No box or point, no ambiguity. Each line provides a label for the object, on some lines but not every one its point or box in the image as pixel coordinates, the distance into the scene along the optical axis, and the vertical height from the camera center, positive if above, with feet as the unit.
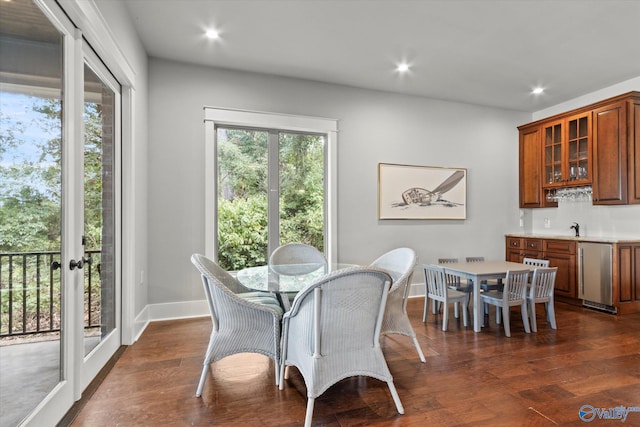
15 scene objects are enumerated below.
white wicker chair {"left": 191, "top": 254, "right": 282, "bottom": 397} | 7.20 -2.37
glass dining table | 7.73 -1.60
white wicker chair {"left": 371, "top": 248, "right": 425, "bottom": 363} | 8.15 -2.06
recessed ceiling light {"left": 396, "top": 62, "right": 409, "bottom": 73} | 13.25 +5.61
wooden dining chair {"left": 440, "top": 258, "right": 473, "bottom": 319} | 12.59 -2.66
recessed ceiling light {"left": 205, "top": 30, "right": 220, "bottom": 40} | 10.96 +5.66
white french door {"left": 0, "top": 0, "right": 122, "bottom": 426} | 5.30 +0.45
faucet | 16.35 -0.68
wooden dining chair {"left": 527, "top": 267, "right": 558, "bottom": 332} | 11.34 -2.50
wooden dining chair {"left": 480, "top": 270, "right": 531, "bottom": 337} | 10.93 -2.64
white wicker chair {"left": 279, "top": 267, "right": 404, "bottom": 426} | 5.95 -2.01
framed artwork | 15.94 +1.02
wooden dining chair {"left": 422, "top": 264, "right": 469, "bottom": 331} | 11.36 -2.63
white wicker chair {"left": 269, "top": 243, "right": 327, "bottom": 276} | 11.71 -1.44
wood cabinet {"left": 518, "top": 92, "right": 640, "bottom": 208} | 13.84 +2.66
